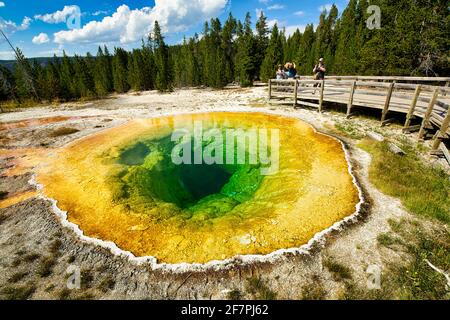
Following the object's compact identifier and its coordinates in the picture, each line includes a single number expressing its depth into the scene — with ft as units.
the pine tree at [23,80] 108.88
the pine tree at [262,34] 126.63
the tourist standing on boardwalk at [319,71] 54.70
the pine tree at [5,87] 125.40
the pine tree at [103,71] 144.08
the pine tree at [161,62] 119.03
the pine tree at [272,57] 109.60
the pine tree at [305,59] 124.90
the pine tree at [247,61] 108.68
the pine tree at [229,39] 145.48
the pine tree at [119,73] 141.18
